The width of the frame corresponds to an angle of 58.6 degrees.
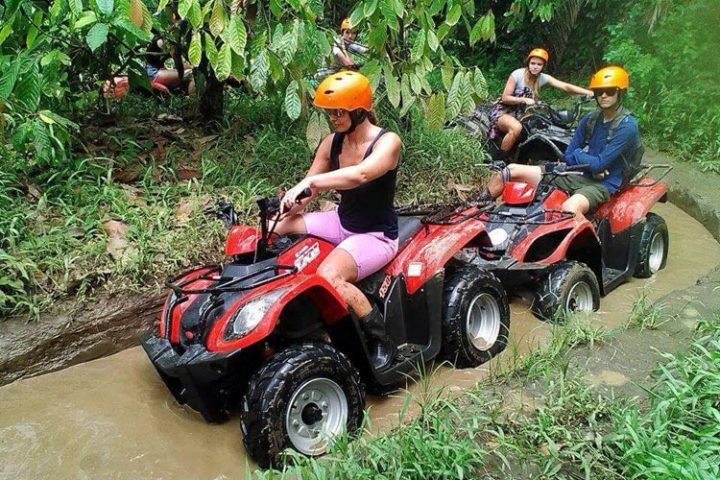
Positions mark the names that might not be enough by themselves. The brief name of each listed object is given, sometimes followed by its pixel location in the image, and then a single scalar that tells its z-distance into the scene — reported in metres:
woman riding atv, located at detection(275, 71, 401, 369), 3.47
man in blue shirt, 5.36
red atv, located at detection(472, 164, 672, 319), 4.69
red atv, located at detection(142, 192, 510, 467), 3.03
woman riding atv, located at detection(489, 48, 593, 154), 8.22
